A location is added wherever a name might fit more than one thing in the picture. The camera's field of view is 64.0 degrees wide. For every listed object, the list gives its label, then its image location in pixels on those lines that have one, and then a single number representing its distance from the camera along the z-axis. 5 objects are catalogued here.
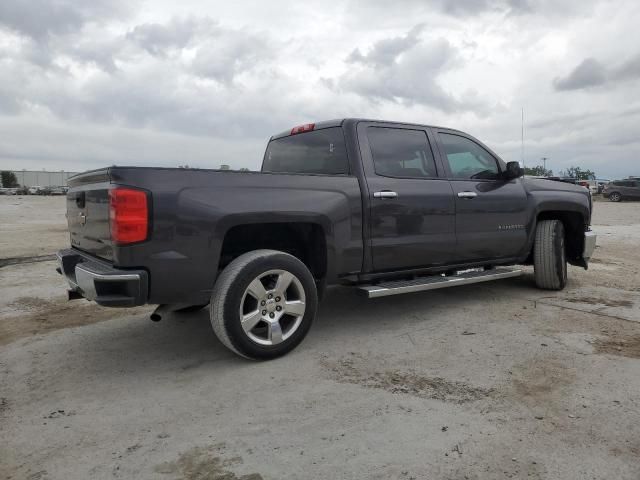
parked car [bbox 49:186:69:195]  62.97
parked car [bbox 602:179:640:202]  30.68
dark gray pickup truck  3.26
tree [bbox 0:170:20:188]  83.38
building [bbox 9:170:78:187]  89.25
